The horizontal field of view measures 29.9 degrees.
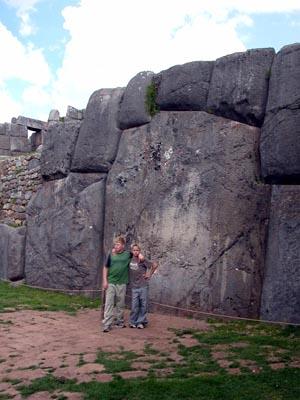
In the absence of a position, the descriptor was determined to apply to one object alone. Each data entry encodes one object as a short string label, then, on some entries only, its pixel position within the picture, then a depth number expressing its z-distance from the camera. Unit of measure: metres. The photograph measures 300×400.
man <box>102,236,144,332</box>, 8.91
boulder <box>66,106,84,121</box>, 14.63
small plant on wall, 11.05
